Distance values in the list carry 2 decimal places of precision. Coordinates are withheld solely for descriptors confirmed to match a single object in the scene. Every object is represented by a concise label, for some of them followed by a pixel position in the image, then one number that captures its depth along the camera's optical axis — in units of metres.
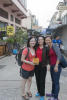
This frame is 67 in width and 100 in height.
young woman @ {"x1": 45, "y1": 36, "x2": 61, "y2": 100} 2.22
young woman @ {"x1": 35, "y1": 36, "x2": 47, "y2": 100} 2.29
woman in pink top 2.32
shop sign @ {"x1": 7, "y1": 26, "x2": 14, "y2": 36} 9.77
